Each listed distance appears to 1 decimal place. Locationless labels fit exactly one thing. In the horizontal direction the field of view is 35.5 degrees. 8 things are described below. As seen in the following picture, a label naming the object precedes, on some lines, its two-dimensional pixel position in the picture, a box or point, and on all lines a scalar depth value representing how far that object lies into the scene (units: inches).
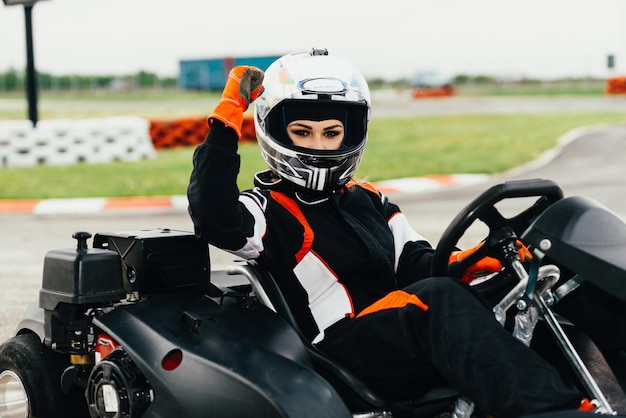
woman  98.1
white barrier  550.3
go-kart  95.4
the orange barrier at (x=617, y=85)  1454.2
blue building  2111.2
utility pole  529.7
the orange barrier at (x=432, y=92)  1698.3
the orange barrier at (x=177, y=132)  651.5
